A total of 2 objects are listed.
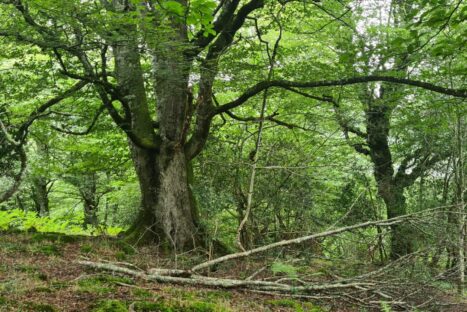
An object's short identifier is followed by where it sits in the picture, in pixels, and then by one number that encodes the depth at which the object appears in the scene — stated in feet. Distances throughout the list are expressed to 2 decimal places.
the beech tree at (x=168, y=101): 25.12
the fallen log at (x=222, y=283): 19.33
